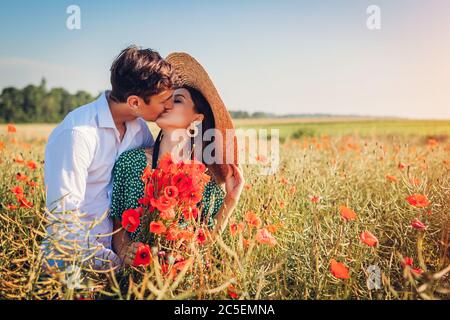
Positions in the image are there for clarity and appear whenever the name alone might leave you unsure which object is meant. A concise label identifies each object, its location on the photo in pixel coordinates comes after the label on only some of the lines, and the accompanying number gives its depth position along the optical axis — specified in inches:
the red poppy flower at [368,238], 66.1
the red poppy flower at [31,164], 118.6
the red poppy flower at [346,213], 69.6
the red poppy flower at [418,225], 70.4
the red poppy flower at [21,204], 87.9
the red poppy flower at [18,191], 92.3
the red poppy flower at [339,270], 60.7
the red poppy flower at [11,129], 143.4
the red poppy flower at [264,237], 70.3
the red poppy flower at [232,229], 77.4
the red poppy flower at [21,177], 104.5
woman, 88.5
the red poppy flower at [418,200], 81.7
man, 82.4
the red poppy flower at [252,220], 80.6
